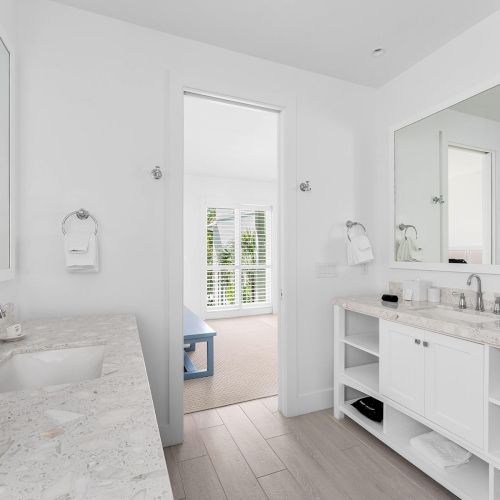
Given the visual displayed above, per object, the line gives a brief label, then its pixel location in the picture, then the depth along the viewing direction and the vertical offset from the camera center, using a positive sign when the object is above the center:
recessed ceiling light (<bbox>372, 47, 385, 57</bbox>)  2.16 +1.35
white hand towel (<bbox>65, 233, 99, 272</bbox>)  1.73 -0.04
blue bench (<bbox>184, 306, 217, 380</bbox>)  2.95 -0.84
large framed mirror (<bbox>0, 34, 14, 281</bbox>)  1.47 +0.40
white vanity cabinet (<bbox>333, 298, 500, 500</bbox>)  1.38 -0.74
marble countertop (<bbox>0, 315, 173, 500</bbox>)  0.51 -0.38
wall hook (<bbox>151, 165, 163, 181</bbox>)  1.93 +0.46
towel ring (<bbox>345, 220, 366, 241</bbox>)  2.53 +0.20
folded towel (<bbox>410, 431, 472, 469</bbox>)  1.59 -1.04
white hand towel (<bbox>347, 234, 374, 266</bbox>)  2.42 -0.01
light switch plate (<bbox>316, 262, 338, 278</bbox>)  2.45 -0.16
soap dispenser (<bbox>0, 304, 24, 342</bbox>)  1.27 -0.33
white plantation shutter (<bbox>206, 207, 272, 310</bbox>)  5.66 -0.15
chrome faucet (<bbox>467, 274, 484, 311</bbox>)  1.86 -0.28
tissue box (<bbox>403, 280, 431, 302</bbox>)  2.19 -0.28
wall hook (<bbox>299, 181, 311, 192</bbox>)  2.36 +0.47
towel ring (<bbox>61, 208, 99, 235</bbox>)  1.77 +0.19
